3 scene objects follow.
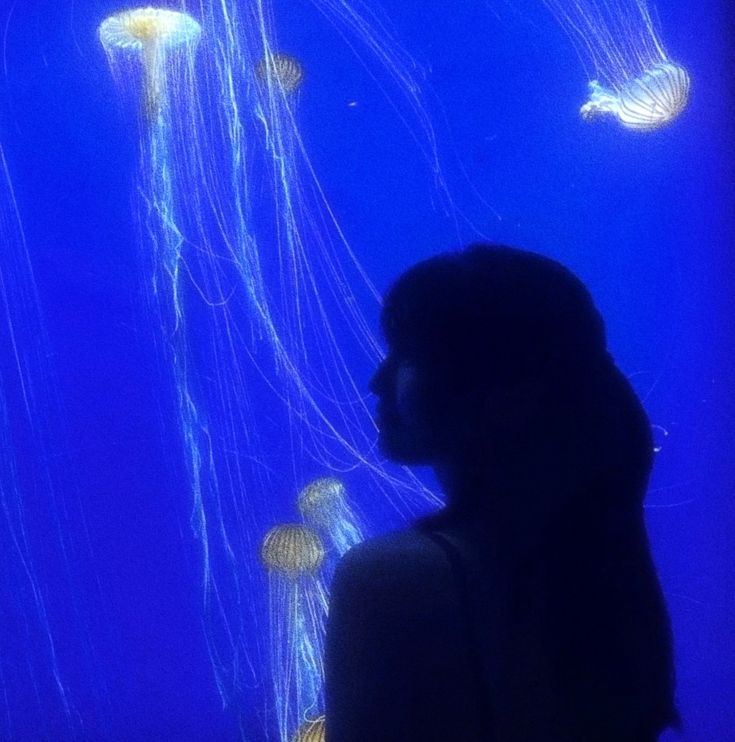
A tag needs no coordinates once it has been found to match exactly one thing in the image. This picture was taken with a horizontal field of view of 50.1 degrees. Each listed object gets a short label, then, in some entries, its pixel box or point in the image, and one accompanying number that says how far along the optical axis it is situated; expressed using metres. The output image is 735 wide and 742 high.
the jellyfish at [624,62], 1.82
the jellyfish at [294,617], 1.79
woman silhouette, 0.99
